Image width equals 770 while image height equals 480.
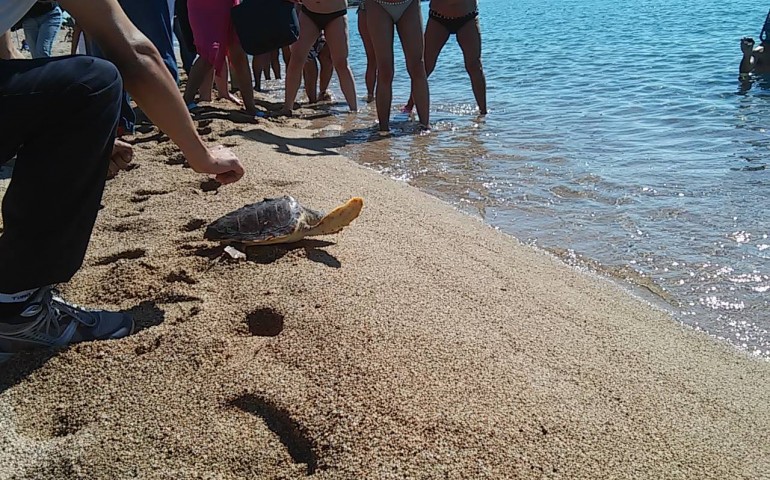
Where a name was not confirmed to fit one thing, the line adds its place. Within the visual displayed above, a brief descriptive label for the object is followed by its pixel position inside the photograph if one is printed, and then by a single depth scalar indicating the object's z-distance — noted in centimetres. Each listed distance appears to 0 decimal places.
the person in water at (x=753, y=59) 881
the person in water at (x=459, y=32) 622
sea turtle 253
